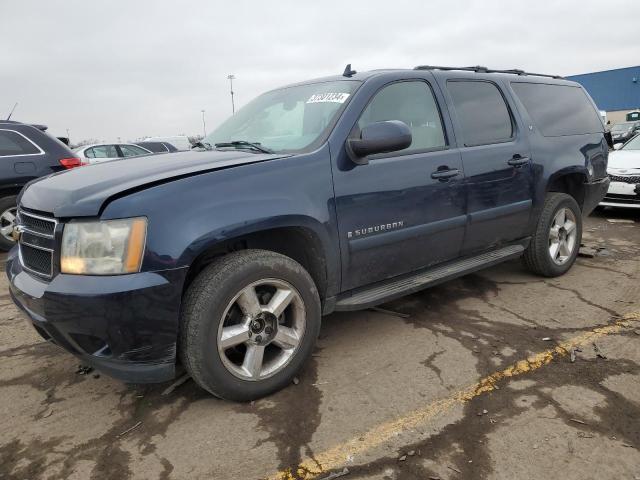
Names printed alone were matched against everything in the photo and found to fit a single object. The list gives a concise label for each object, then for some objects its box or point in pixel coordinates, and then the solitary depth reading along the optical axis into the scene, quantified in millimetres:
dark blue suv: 2139
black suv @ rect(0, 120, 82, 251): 5973
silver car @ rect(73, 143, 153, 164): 13666
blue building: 49938
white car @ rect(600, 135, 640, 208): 7117
